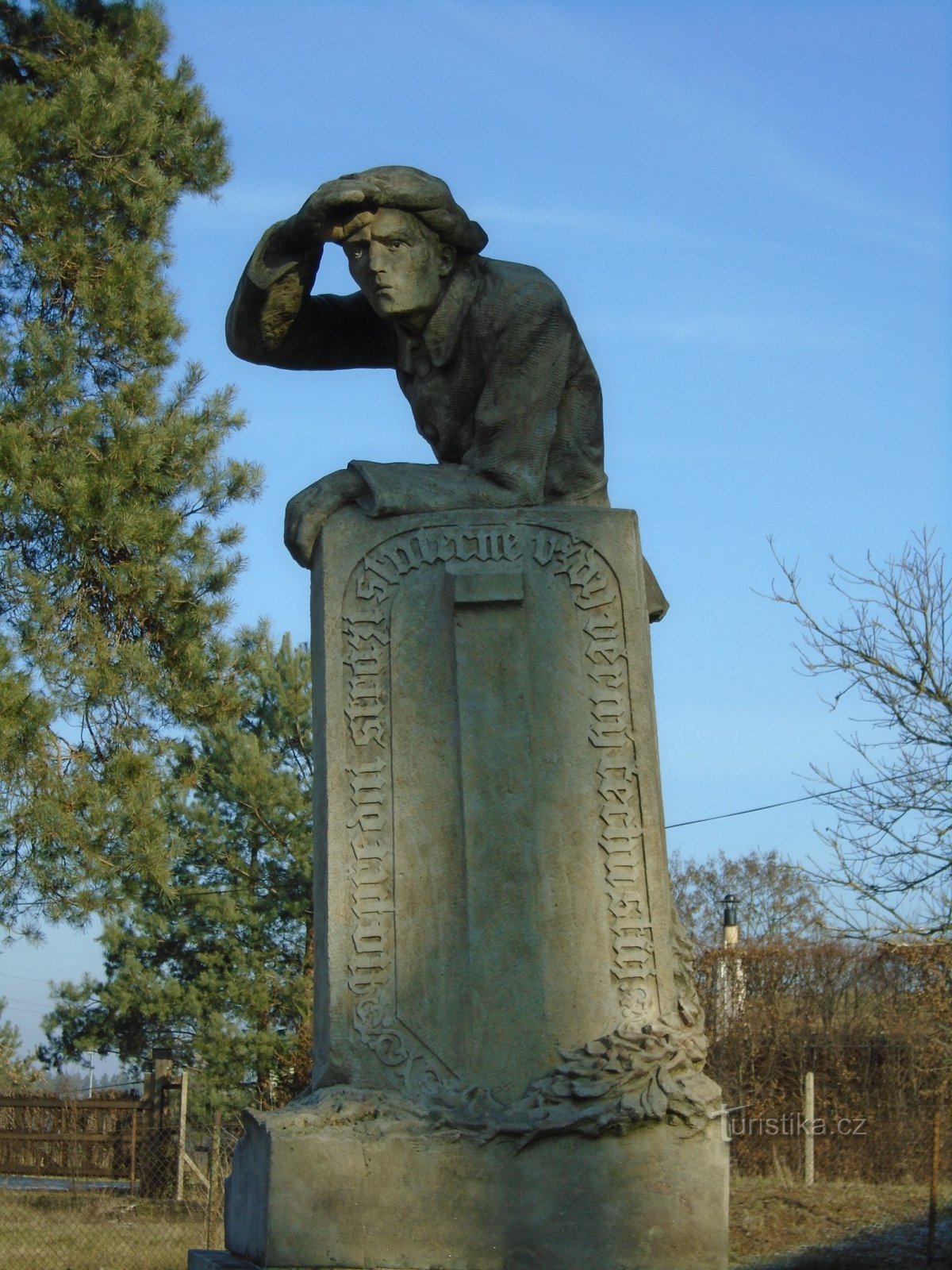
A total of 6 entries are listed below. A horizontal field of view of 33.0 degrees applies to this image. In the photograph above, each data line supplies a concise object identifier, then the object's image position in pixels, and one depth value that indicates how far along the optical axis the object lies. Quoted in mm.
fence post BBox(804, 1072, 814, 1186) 15195
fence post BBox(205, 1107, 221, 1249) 10805
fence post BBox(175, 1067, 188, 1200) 13914
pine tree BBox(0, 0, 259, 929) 11773
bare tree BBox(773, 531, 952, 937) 13297
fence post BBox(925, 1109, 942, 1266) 11711
